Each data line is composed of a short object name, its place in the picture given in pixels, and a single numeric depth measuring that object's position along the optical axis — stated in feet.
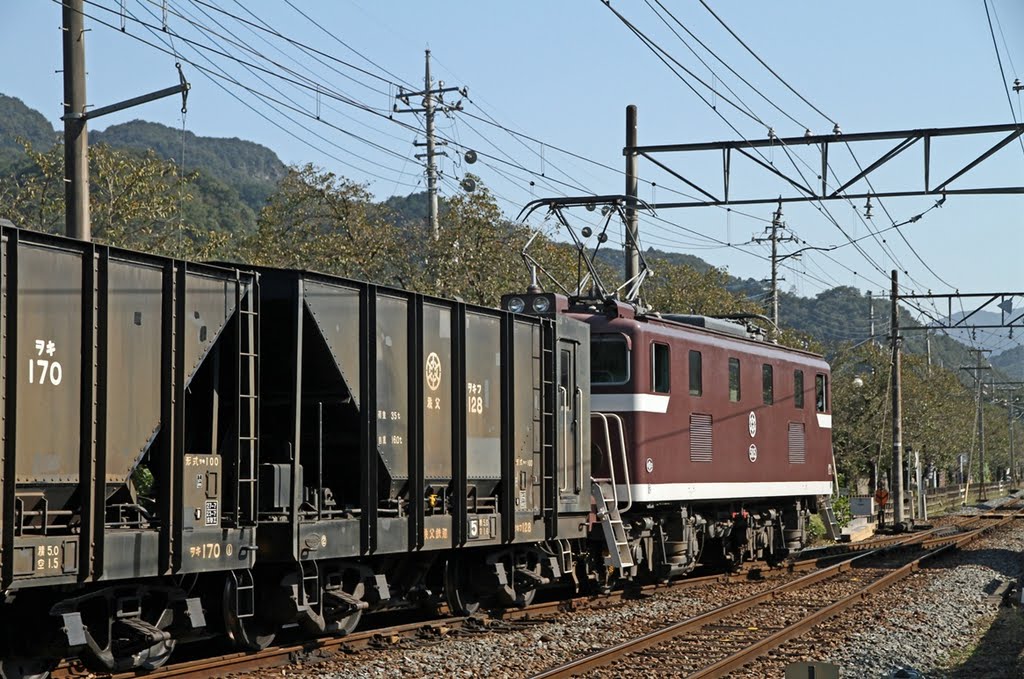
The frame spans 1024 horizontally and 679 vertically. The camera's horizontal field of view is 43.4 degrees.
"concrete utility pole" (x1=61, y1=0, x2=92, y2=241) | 45.29
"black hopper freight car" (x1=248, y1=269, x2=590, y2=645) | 39.22
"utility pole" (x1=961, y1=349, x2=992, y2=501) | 250.98
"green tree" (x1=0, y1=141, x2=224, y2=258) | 77.05
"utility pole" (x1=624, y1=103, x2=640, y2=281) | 77.36
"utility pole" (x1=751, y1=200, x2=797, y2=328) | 175.58
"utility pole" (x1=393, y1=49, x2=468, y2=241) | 153.17
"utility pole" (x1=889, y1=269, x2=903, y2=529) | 131.34
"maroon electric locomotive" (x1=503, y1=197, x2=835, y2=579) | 58.49
